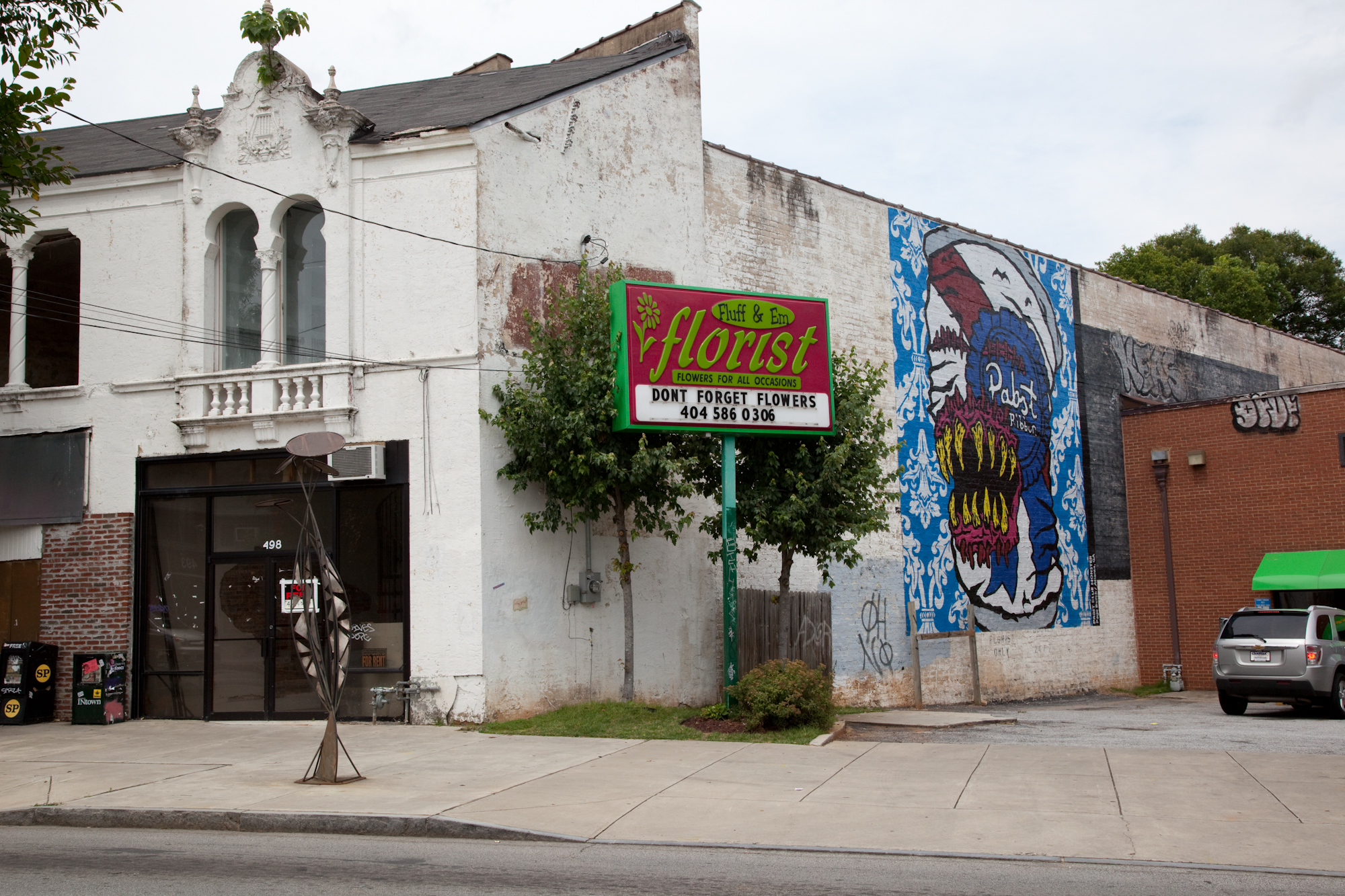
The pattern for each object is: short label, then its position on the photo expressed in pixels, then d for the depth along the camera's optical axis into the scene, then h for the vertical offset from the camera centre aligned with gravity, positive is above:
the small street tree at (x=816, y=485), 14.91 +1.08
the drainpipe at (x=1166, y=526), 25.62 +0.62
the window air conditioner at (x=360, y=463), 14.64 +1.50
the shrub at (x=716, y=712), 14.02 -1.76
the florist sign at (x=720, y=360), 14.08 +2.62
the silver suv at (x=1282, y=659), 17.11 -1.65
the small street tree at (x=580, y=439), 14.16 +1.69
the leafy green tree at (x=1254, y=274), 45.00 +11.46
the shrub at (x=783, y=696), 13.36 -1.53
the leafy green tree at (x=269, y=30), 15.13 +7.34
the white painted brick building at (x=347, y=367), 14.74 +2.92
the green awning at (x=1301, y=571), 22.52 -0.44
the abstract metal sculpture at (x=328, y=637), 10.16 -0.51
